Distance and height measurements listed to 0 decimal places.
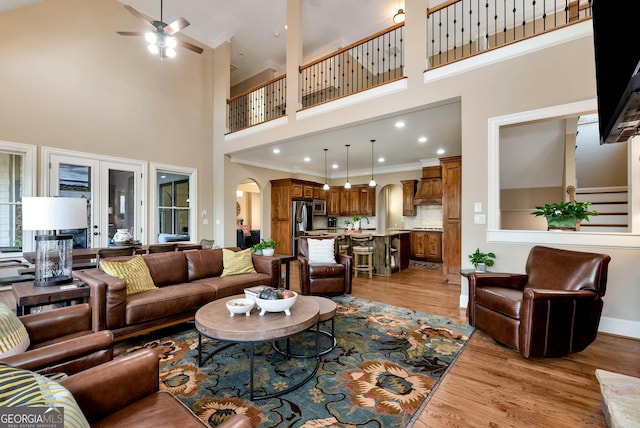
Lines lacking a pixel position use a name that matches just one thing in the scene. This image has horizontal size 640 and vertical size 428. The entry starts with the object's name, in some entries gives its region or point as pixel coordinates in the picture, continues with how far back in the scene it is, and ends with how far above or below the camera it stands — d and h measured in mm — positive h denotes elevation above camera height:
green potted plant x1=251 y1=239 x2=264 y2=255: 4194 -480
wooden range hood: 7227 +748
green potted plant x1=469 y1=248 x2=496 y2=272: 3393 -555
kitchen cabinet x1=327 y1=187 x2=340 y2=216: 9500 +518
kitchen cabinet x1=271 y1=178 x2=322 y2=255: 7977 +307
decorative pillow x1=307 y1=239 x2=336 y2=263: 4602 -584
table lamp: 2357 -78
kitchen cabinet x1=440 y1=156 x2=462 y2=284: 5371 -32
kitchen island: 6020 -794
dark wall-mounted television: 1011 +629
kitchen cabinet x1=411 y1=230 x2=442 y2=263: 7164 -792
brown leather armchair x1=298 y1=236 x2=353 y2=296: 4270 -961
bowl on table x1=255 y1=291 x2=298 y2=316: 2197 -704
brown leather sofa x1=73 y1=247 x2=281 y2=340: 2500 -806
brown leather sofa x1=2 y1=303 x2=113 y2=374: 1282 -702
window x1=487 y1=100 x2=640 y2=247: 3008 +695
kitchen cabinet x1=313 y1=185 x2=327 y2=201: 8852 +756
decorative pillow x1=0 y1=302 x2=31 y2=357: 1352 -605
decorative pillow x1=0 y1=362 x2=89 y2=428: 732 -490
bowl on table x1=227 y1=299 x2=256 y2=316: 2186 -722
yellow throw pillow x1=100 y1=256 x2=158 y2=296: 2773 -575
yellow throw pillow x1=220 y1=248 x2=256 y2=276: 3807 -642
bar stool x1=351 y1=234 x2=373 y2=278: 5805 -778
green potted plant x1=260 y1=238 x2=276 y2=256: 4172 -477
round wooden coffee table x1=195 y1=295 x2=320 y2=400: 1907 -796
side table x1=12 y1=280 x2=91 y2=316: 2182 -634
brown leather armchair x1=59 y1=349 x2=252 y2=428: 1073 -756
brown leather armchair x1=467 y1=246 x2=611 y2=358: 2330 -819
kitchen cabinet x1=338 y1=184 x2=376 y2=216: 9016 +503
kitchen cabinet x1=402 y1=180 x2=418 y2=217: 7957 +565
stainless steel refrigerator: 8016 -84
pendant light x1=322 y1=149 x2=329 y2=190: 7246 +1596
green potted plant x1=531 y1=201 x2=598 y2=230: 3083 +6
